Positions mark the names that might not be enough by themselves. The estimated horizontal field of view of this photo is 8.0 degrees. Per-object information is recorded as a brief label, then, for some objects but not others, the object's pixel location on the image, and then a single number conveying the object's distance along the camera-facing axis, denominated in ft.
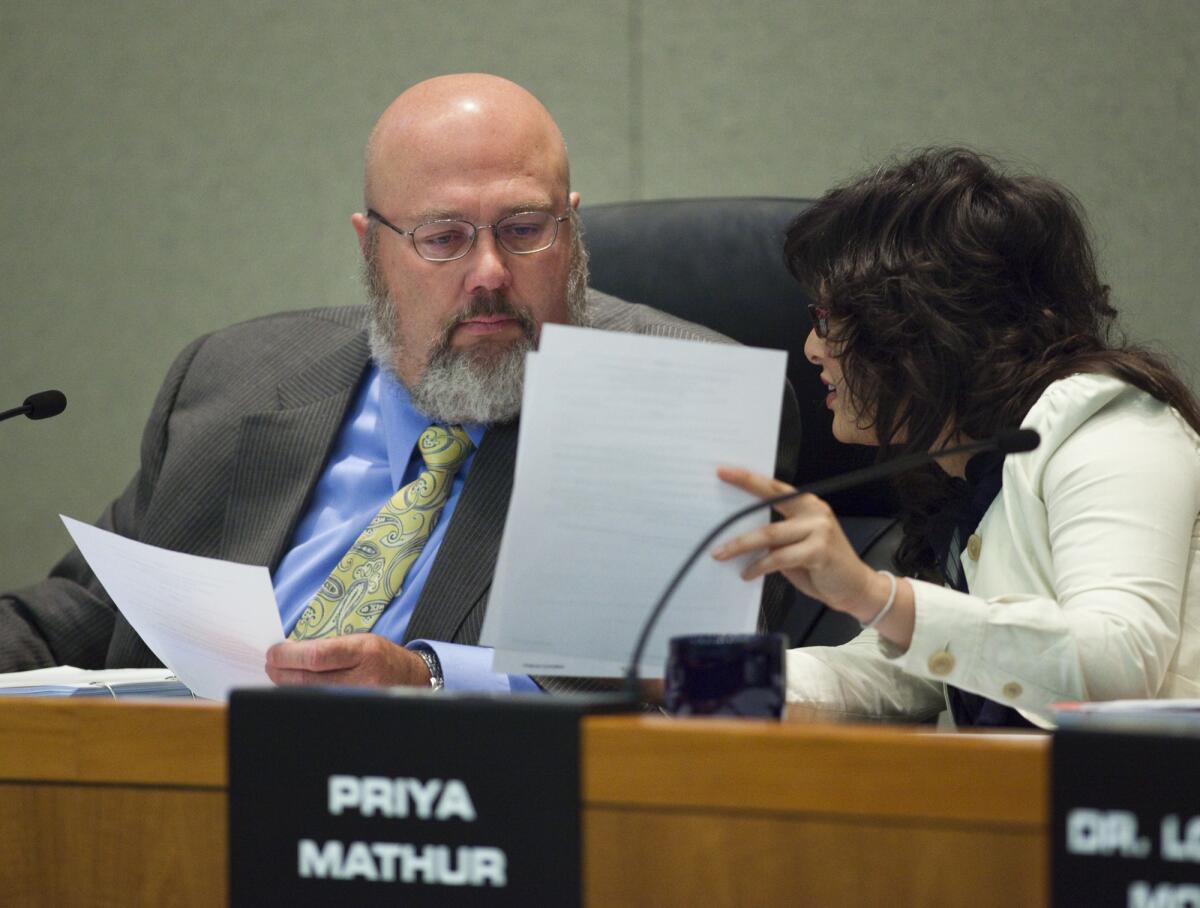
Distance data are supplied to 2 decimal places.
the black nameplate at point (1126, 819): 20.11
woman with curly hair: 21.76
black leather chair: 24.53
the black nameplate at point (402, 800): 20.42
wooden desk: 20.22
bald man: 23.63
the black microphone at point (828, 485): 20.85
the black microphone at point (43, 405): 22.88
